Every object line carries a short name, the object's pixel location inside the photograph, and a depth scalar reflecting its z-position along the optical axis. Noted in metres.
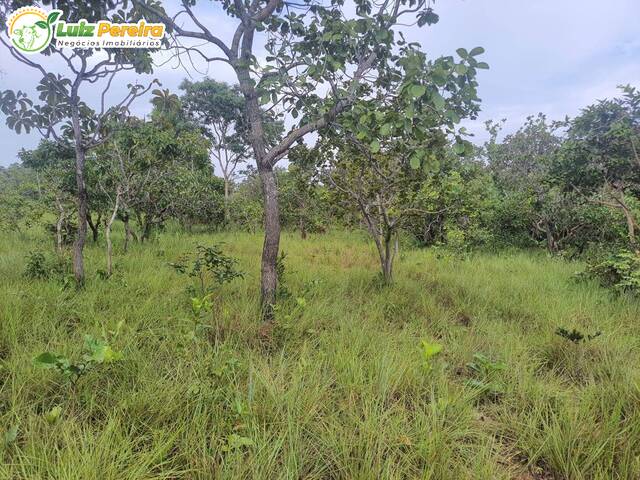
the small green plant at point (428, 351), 1.90
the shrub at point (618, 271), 3.68
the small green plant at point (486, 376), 1.95
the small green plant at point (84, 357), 1.45
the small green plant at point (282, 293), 3.38
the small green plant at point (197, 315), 2.03
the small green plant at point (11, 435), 1.30
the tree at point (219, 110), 15.02
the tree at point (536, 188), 7.09
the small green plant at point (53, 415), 1.41
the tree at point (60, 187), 5.21
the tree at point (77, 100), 3.15
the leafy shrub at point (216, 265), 3.27
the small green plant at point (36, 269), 3.70
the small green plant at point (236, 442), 1.34
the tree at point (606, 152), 4.09
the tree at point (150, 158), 4.55
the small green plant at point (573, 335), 2.25
